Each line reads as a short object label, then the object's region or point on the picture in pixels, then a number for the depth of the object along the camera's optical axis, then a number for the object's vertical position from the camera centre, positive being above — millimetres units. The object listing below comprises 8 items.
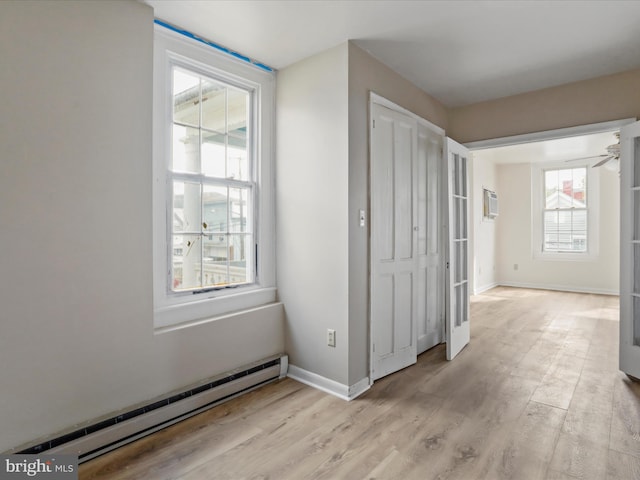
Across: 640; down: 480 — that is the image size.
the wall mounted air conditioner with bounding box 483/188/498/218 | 7258 +698
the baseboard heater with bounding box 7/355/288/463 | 1879 -1069
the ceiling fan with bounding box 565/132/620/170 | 3879 +976
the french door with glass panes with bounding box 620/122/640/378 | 2950 -81
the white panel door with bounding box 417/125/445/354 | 3568 -40
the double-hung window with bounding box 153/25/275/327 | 2424 +422
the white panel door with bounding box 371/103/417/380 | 2914 -21
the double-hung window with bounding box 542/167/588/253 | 7117 +562
